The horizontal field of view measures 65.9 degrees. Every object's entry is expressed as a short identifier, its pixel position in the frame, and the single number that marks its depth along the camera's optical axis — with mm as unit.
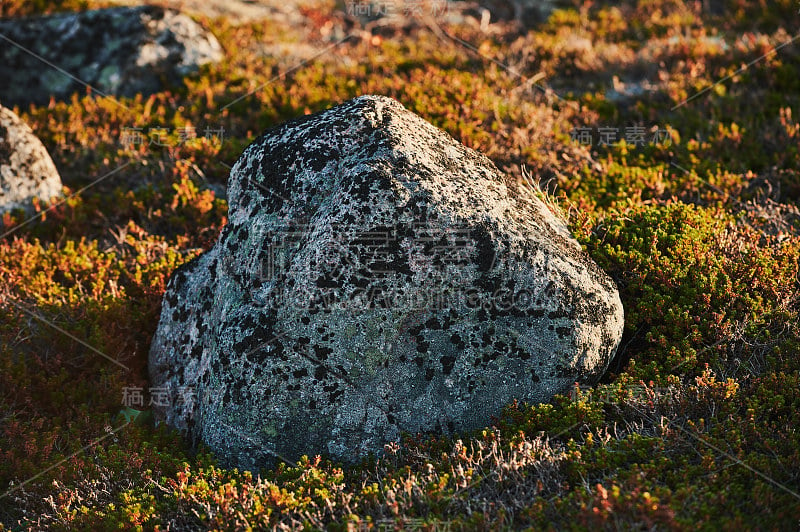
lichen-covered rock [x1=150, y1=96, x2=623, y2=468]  4375
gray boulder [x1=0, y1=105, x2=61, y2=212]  7285
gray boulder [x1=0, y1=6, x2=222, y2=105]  9656
